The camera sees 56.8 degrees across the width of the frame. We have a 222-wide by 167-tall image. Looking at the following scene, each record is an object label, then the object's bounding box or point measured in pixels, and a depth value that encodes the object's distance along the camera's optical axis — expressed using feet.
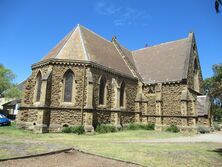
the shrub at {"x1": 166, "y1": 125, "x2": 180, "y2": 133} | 78.69
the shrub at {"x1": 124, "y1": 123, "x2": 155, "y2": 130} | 80.94
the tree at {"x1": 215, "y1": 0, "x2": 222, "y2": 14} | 16.09
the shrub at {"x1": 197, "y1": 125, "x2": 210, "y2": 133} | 79.56
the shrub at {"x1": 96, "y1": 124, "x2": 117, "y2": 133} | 68.33
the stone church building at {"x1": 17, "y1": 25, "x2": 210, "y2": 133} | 67.56
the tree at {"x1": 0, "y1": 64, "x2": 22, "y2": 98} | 126.72
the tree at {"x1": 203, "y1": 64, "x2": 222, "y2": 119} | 159.12
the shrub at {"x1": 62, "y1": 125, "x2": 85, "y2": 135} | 63.26
